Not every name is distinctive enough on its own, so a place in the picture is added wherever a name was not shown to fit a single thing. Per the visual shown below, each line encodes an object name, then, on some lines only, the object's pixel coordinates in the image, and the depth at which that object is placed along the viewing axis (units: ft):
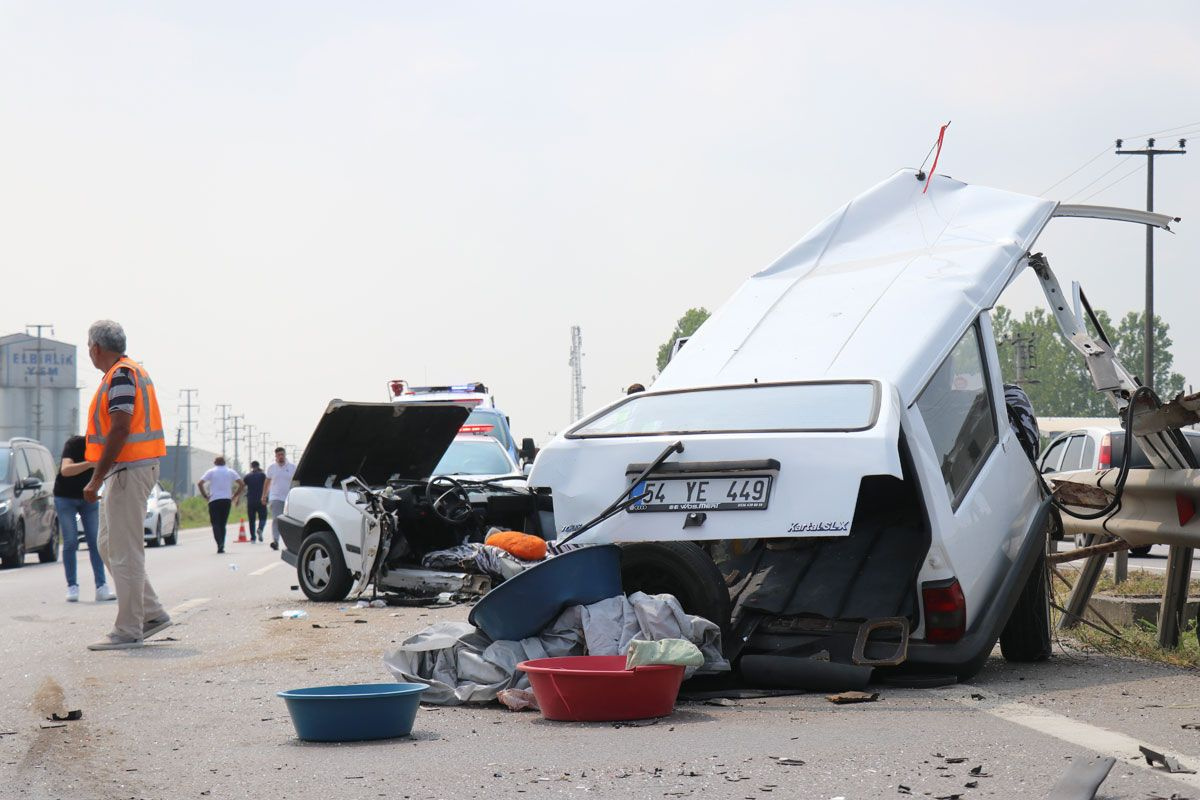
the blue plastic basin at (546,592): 23.38
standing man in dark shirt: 102.63
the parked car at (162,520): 99.35
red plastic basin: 20.63
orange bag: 40.83
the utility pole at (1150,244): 154.71
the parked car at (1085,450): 66.23
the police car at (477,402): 74.13
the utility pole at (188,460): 395.12
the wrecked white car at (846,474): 23.25
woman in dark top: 48.11
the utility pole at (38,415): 265.05
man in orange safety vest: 32.73
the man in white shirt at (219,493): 87.35
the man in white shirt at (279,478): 77.82
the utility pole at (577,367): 329.72
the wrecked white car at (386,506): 41.57
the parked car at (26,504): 69.41
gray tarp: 22.76
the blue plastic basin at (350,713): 19.38
